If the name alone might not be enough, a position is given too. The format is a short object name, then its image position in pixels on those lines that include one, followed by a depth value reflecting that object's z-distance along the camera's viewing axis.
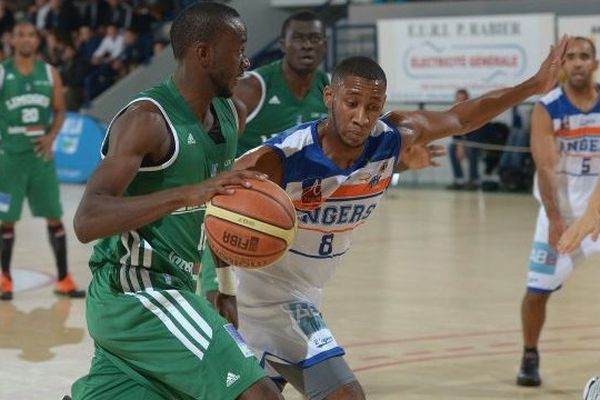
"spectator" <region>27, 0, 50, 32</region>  23.61
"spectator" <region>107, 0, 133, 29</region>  22.42
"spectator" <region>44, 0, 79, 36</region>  22.94
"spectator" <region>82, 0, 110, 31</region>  22.91
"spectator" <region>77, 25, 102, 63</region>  22.16
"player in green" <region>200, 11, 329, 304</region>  7.64
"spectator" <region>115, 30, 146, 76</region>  21.91
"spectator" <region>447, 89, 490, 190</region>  18.81
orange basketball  4.19
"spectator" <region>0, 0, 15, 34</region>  24.07
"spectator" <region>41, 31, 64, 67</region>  22.56
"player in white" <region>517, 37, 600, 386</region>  7.24
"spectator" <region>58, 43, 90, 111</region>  21.03
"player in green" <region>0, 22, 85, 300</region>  10.19
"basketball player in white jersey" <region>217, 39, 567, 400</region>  4.93
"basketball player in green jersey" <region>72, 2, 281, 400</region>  4.11
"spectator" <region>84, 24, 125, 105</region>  21.82
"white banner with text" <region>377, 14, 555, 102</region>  17.88
